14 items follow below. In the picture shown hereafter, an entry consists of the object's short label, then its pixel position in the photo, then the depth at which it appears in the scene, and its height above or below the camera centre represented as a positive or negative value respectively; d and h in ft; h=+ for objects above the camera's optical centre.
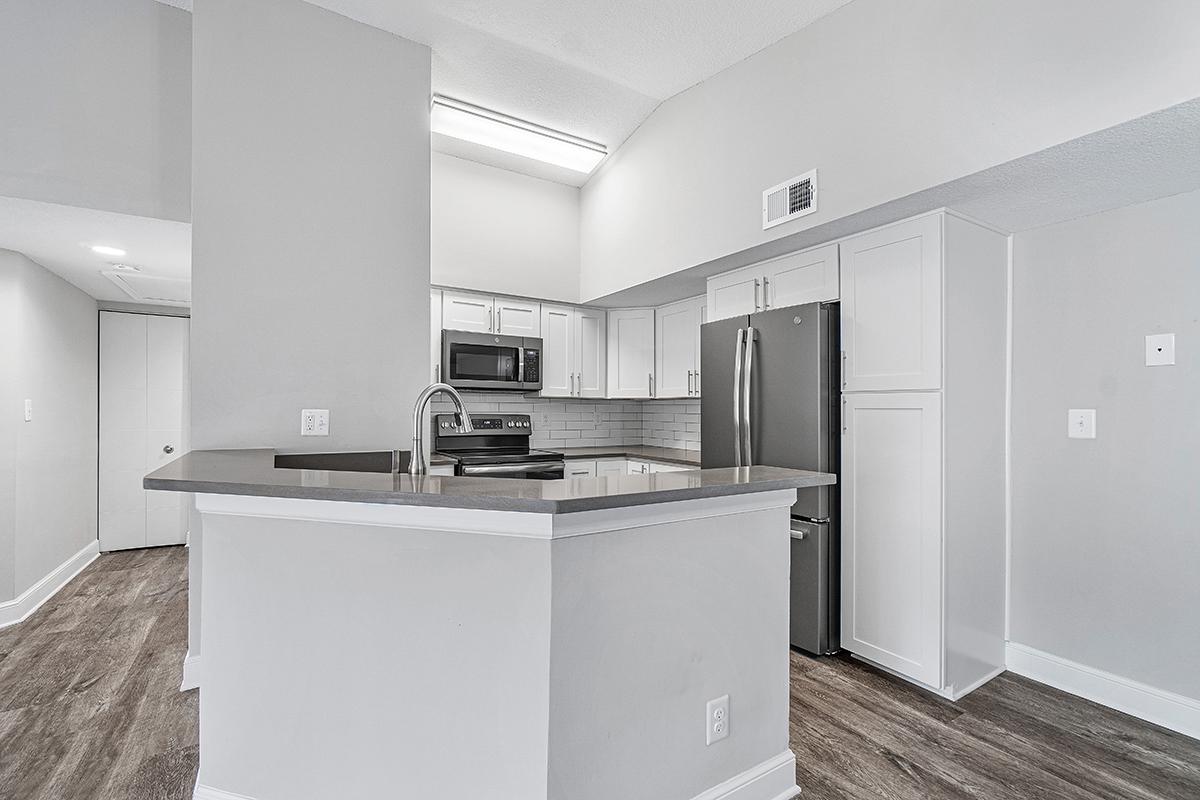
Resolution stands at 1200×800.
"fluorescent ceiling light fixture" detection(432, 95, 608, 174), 11.85 +5.74
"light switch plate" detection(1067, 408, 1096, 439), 8.41 -0.28
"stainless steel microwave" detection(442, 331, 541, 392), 13.44 +0.93
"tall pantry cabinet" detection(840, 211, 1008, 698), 8.27 -0.69
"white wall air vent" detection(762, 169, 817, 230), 8.91 +3.14
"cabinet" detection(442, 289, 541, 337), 13.70 +2.06
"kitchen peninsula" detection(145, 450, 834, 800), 4.59 -1.95
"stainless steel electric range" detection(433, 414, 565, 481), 12.82 -1.18
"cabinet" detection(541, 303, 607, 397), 15.03 +1.29
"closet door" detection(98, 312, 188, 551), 15.64 -0.59
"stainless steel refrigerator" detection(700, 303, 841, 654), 9.42 -0.33
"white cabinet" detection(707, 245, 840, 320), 9.74 +2.11
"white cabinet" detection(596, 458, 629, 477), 15.14 -1.66
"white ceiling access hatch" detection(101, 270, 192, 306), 12.77 +2.63
